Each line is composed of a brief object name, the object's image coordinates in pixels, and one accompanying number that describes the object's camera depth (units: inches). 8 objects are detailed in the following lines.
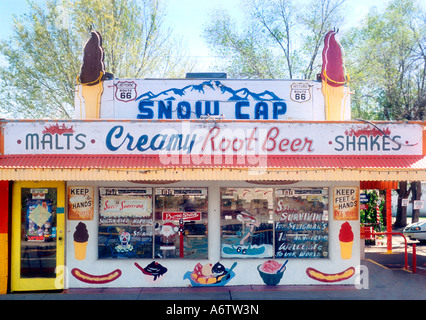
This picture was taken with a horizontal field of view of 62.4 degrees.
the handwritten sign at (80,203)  331.6
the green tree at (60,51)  733.9
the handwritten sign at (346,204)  335.0
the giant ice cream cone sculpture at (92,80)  375.9
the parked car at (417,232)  605.9
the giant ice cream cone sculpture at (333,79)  376.2
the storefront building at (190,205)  319.3
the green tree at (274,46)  828.6
